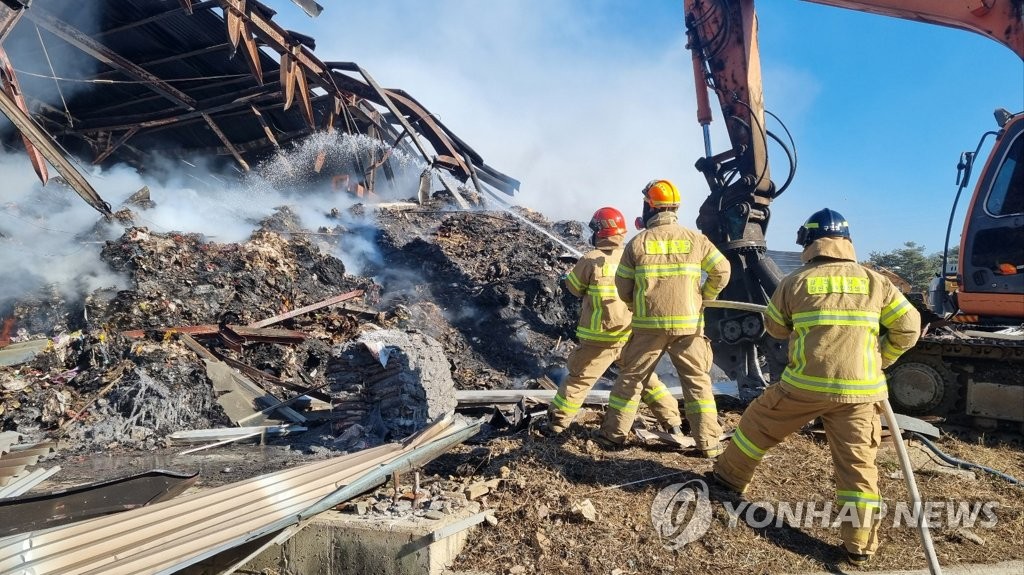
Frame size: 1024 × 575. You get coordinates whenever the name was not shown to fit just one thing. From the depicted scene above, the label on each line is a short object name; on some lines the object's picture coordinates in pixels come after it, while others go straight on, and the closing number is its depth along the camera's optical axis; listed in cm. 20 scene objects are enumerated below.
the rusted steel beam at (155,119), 1092
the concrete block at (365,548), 291
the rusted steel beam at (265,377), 630
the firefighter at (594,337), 457
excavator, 518
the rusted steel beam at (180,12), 845
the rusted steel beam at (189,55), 970
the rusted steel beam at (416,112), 1075
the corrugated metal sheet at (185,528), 236
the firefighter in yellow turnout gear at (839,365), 305
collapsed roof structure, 895
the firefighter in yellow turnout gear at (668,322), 414
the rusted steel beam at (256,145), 1197
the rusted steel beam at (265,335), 708
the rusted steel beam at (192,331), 675
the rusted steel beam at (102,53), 866
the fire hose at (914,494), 274
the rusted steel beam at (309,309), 751
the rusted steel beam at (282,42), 875
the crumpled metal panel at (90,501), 300
